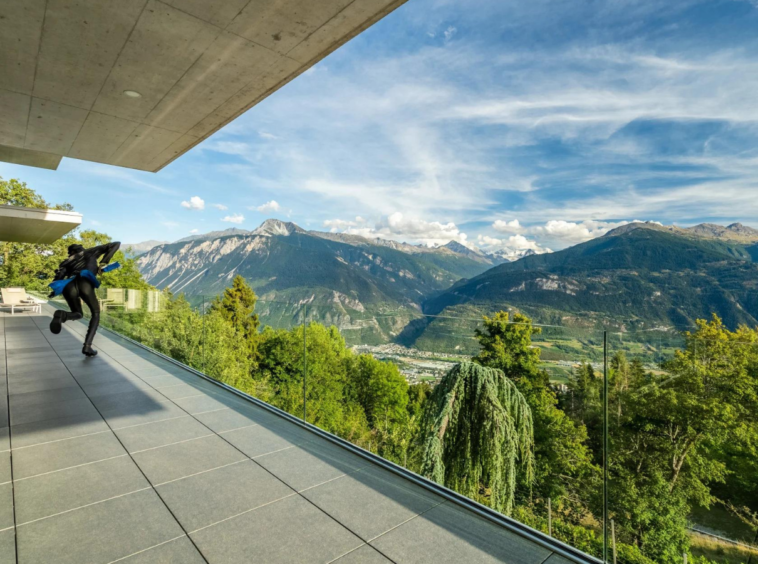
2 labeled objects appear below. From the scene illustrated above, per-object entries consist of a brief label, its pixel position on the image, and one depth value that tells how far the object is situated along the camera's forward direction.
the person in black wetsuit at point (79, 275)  5.70
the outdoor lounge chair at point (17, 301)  14.14
